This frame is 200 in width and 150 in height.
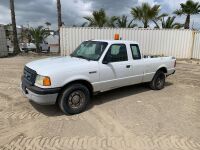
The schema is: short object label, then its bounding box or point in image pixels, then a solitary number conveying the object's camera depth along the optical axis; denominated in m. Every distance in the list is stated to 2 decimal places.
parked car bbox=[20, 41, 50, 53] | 17.03
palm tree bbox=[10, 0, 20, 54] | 13.66
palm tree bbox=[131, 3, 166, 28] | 16.03
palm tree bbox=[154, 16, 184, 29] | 15.78
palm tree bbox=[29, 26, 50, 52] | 14.27
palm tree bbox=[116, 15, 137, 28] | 16.16
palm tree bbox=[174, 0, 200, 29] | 18.08
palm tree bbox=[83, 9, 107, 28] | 15.72
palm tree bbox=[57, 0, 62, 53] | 13.80
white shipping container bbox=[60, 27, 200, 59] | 12.14
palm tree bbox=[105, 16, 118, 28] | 16.01
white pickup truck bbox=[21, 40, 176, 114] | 3.51
